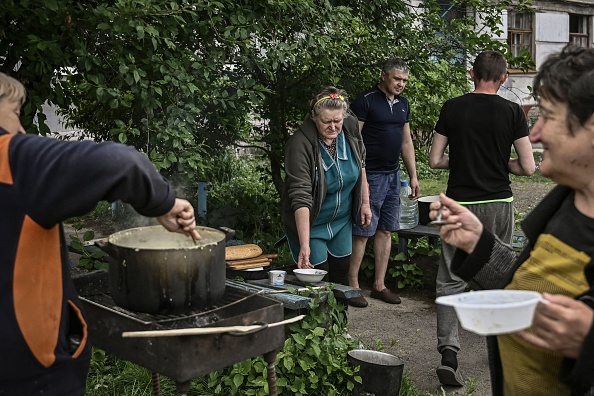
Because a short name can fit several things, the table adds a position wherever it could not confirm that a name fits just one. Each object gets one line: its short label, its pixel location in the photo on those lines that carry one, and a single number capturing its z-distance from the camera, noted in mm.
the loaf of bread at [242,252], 5176
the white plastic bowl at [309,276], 4902
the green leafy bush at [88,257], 4820
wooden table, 4371
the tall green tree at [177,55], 4359
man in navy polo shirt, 6250
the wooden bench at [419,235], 6391
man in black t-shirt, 4934
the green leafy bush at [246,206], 7730
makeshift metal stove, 2883
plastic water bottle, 6953
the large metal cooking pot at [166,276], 2830
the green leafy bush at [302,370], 4098
